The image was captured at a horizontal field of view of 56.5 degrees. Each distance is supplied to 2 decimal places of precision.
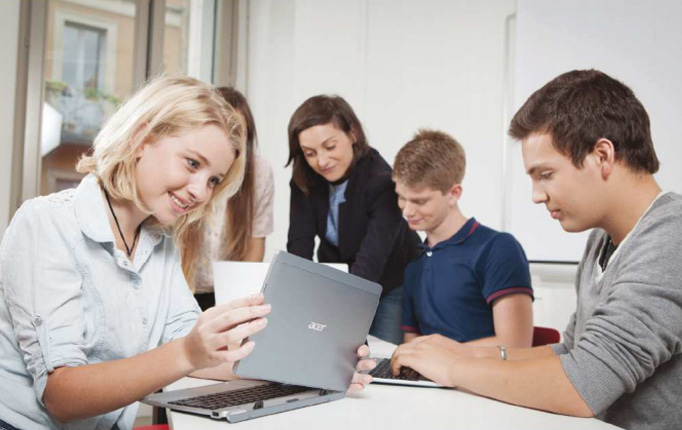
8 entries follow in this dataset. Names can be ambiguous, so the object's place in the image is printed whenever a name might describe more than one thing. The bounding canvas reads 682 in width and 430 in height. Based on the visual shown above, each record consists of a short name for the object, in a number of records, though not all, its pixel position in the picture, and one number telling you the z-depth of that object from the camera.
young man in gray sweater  0.94
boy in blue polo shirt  1.76
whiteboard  2.56
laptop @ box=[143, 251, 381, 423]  0.86
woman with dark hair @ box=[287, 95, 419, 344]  2.11
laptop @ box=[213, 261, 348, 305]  1.40
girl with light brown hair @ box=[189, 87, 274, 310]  2.11
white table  0.86
